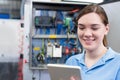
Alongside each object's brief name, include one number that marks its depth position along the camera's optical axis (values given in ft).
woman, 3.77
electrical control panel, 8.89
